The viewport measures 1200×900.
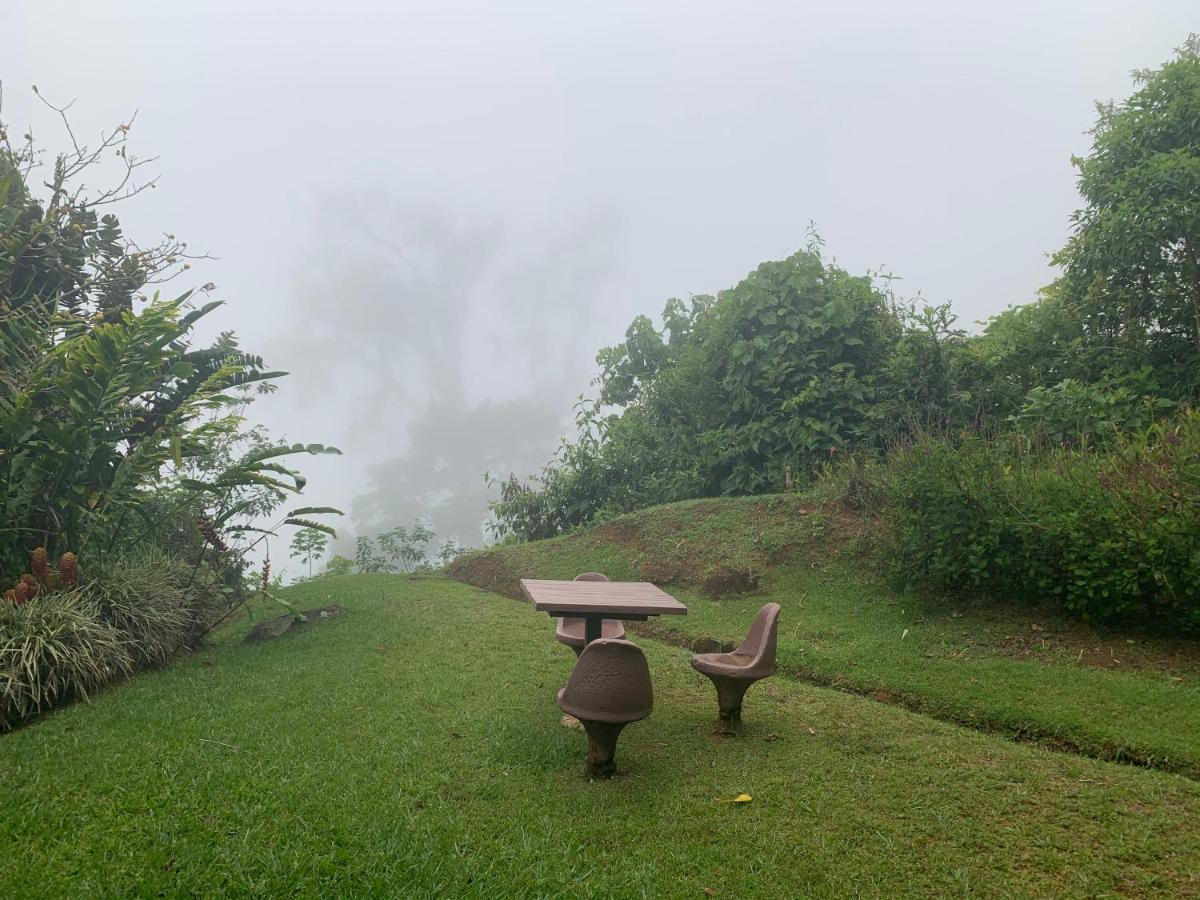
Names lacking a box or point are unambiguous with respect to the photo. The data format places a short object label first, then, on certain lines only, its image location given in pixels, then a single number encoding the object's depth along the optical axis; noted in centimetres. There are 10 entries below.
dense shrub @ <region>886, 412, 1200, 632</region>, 482
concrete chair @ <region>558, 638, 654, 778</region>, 317
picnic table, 369
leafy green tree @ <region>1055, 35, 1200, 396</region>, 786
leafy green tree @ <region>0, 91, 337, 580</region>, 575
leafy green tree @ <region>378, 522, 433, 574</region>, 1662
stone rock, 691
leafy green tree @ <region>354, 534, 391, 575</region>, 1611
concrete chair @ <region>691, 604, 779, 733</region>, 389
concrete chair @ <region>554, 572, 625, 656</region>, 490
